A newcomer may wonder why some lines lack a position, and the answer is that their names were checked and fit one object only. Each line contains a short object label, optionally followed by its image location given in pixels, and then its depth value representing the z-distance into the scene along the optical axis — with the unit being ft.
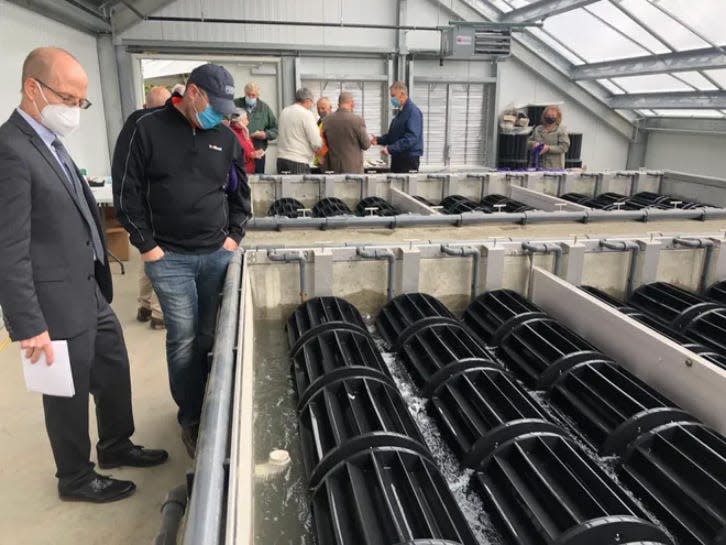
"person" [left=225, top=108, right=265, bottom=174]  15.14
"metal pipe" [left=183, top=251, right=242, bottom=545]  2.69
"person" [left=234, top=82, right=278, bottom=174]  19.54
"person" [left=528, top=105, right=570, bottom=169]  19.02
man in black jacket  6.17
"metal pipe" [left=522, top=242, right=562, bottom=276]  7.86
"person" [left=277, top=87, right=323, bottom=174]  16.08
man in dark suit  5.02
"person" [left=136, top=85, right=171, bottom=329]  11.65
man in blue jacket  16.20
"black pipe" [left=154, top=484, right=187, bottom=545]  3.67
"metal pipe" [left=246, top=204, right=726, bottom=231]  9.61
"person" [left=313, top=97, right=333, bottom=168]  16.46
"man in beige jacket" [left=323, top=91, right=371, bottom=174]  15.60
